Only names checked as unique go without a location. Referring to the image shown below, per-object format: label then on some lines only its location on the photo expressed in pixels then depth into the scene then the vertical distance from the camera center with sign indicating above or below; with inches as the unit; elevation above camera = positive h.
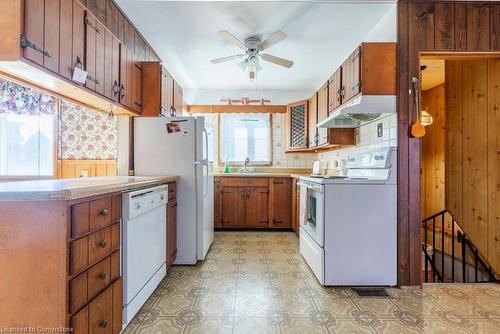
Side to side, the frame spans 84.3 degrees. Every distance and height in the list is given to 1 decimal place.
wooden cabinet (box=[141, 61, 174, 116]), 110.2 +31.6
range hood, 89.1 +20.1
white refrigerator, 107.0 +2.8
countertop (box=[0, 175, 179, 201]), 42.4 -4.1
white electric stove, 88.4 -19.7
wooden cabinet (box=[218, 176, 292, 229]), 166.7 -21.1
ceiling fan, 106.2 +50.0
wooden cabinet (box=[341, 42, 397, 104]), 88.9 +32.1
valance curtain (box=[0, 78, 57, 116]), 129.6 +30.9
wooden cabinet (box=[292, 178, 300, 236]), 147.0 -20.9
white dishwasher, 64.0 -20.7
